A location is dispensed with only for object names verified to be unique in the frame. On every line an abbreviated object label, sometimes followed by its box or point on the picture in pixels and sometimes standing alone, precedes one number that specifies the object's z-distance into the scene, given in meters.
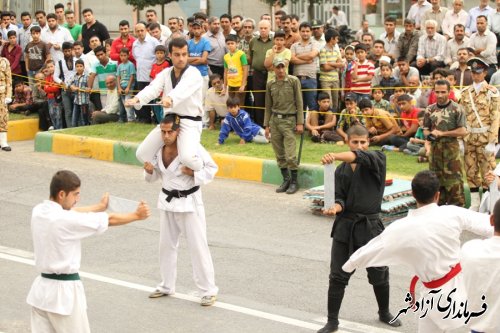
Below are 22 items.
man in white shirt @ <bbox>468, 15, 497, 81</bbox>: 16.69
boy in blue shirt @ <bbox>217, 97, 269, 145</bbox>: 16.14
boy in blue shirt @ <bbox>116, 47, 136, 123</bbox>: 18.23
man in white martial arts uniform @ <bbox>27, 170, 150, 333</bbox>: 7.16
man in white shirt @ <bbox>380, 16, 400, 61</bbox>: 18.20
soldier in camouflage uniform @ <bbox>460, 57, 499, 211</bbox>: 12.80
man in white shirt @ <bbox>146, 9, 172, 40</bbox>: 19.47
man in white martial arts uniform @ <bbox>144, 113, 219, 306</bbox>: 9.54
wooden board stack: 12.32
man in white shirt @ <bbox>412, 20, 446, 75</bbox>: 17.17
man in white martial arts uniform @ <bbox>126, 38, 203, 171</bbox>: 9.50
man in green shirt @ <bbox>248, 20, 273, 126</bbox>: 16.94
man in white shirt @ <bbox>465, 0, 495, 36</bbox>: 18.08
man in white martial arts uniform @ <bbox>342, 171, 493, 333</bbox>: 7.08
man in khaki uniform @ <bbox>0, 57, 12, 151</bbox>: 17.30
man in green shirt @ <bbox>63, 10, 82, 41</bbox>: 21.06
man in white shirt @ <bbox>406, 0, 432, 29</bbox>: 19.28
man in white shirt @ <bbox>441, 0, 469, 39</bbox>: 18.19
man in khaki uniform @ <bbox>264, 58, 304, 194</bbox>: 13.95
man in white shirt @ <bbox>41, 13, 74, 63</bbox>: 20.03
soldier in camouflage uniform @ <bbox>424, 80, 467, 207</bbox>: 12.41
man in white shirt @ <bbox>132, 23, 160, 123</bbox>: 17.90
